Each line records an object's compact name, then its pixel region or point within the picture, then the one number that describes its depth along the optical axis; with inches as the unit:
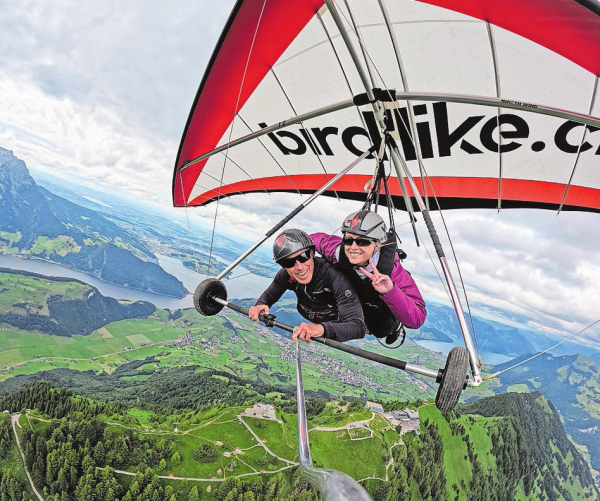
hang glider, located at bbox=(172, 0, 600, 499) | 128.6
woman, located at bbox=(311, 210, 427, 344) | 119.8
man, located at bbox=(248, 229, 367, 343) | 116.6
